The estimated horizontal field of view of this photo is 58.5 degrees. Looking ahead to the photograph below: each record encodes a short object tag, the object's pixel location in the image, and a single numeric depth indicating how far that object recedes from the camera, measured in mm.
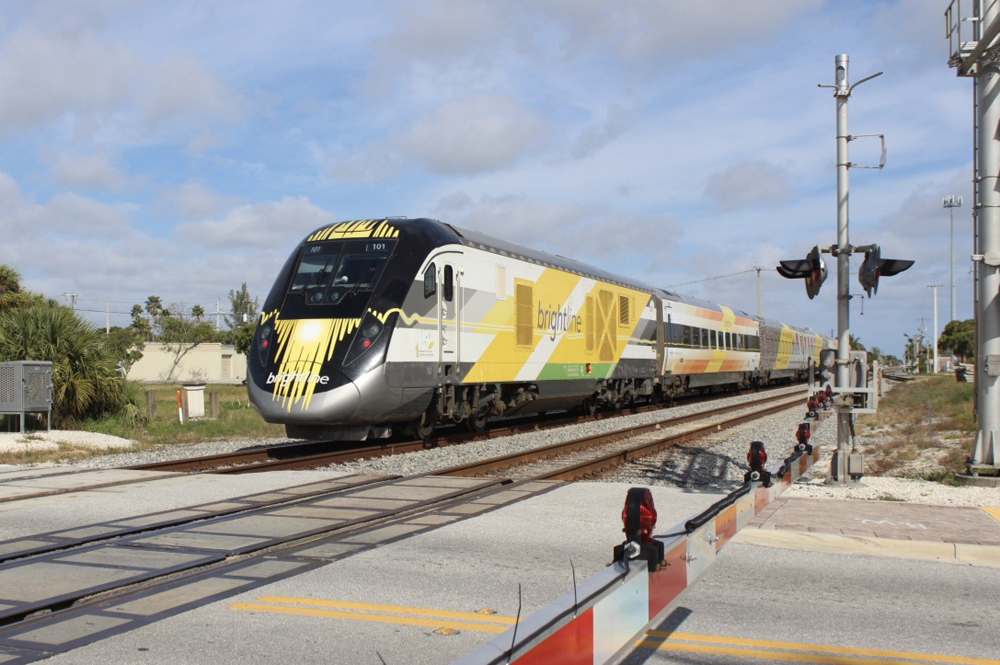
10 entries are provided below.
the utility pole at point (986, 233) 10367
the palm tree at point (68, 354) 18203
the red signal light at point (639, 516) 3480
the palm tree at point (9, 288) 23922
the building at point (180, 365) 70312
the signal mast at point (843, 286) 10266
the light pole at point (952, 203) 72750
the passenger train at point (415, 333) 13539
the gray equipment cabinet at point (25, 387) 16297
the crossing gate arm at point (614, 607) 2605
